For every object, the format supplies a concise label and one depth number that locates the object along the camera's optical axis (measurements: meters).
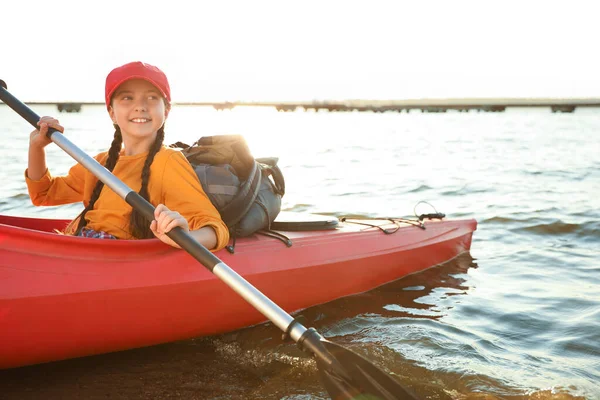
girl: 3.02
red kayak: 2.80
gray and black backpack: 3.51
